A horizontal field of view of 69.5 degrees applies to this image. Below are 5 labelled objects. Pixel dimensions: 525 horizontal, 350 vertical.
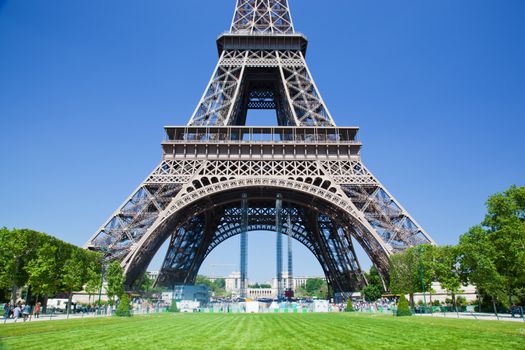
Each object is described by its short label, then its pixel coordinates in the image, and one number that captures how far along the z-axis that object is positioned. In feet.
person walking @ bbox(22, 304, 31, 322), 78.79
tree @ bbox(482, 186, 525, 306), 100.27
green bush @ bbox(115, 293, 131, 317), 99.96
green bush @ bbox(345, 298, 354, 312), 130.19
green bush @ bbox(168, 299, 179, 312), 129.49
